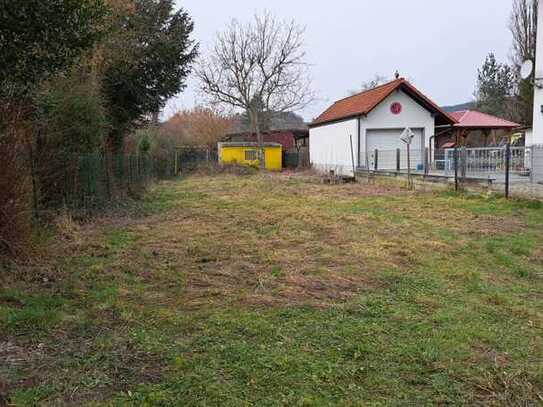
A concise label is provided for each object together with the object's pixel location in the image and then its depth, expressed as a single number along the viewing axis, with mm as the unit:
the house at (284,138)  43688
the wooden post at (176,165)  33850
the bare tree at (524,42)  29744
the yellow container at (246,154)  37781
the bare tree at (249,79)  35469
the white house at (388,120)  23797
